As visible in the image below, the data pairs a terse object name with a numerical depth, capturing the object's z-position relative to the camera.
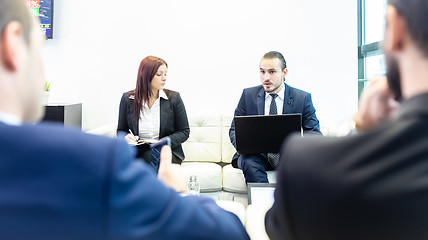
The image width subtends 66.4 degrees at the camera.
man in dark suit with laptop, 2.99
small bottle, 2.29
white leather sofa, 3.58
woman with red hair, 3.16
